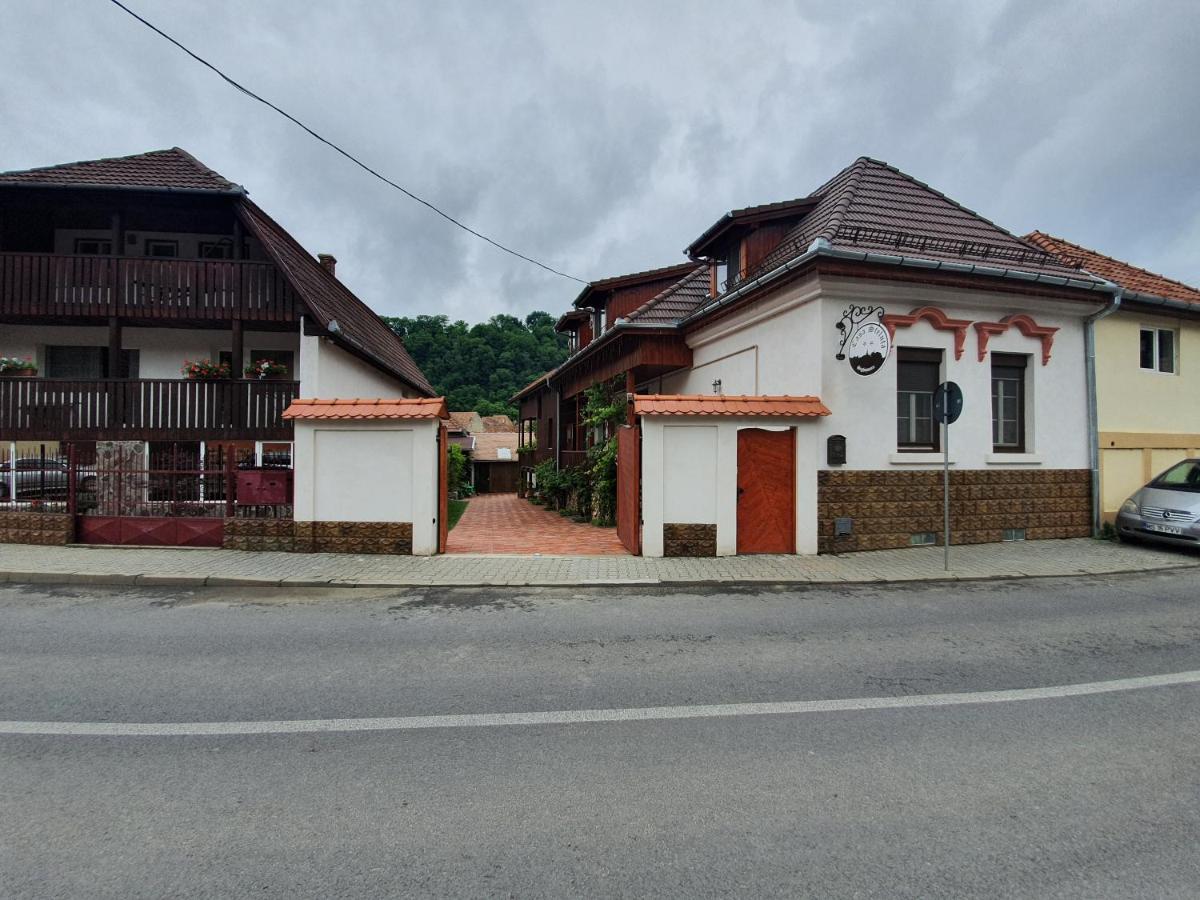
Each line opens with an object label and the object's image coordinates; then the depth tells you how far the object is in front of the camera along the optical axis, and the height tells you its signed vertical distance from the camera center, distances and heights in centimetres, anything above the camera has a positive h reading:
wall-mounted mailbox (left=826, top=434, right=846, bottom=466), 958 +14
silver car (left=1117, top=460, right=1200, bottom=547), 971 -88
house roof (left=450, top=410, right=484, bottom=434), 4838 +310
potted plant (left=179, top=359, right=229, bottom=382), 1334 +191
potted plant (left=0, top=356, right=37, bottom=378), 1338 +200
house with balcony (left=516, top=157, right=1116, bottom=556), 942 +93
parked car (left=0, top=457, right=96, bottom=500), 1004 -37
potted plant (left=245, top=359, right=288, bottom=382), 1353 +194
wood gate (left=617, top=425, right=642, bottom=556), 955 -50
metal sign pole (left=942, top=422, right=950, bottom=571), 805 -11
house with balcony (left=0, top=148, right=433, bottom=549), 1334 +349
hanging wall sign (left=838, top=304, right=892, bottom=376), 970 +185
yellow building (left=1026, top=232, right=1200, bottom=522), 1140 +141
